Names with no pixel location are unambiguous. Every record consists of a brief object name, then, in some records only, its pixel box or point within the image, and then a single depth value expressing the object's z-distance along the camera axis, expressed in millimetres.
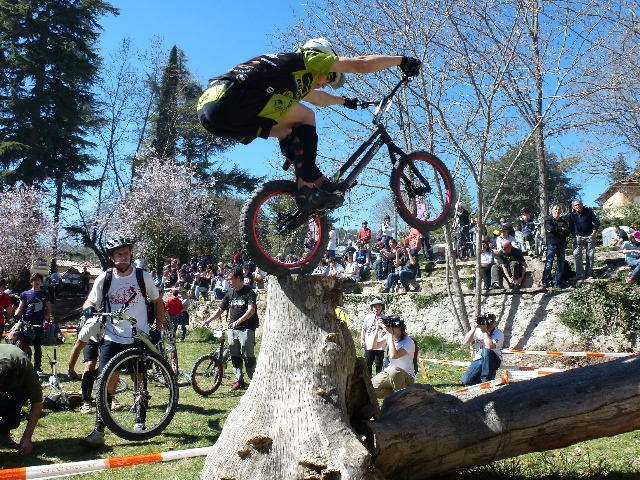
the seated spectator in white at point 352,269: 17469
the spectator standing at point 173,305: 13180
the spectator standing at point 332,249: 17252
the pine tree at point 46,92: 30125
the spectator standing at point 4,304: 9815
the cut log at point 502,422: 4246
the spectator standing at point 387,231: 17116
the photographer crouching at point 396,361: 6770
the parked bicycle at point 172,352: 9416
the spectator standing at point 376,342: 9242
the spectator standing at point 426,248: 17733
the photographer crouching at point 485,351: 7297
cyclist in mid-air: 4312
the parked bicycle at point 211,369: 9203
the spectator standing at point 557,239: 12281
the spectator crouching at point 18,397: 5156
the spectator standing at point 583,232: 12414
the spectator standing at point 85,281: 26853
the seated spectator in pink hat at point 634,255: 11750
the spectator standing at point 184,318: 16984
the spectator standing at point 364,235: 18159
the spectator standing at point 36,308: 10750
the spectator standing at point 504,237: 13398
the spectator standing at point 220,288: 19484
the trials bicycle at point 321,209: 4648
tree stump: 3824
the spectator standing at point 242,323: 8998
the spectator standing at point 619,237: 17250
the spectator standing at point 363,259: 18484
